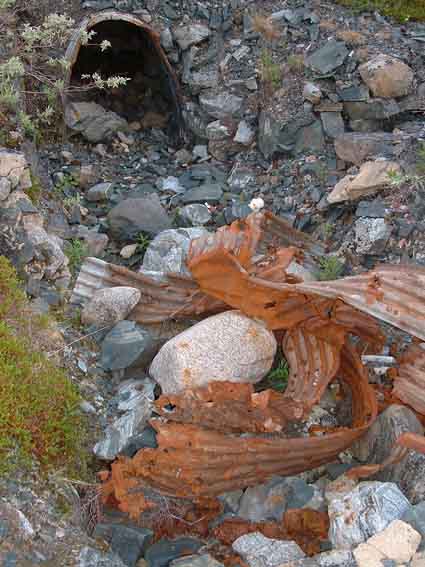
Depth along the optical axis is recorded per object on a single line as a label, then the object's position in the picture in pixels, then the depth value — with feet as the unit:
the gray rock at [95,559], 10.77
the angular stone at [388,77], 22.22
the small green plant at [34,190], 19.35
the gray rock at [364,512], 10.57
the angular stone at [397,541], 10.01
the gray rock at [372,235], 19.04
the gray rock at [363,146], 21.02
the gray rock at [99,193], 22.62
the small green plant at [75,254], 18.31
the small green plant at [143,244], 20.77
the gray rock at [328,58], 23.24
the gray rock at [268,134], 23.35
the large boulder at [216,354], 14.12
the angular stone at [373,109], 22.20
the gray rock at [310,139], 22.82
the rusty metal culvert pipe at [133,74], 26.55
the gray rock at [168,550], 11.59
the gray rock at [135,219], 20.99
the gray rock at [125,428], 13.34
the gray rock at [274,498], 12.40
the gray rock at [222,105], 24.95
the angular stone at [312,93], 22.94
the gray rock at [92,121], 24.95
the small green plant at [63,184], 22.24
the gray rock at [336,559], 10.26
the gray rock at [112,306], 15.97
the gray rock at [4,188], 17.62
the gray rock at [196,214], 21.85
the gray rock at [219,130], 24.79
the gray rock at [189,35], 25.95
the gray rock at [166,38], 25.89
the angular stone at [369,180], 19.94
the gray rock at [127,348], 15.33
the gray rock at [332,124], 22.59
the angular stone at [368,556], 10.02
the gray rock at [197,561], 11.12
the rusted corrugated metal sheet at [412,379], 13.43
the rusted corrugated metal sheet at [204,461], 11.97
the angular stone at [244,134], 24.43
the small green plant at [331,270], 18.61
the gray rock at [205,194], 22.81
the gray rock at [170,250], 19.08
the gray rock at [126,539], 11.57
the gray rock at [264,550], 10.97
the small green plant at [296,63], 23.75
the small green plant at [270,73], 23.97
